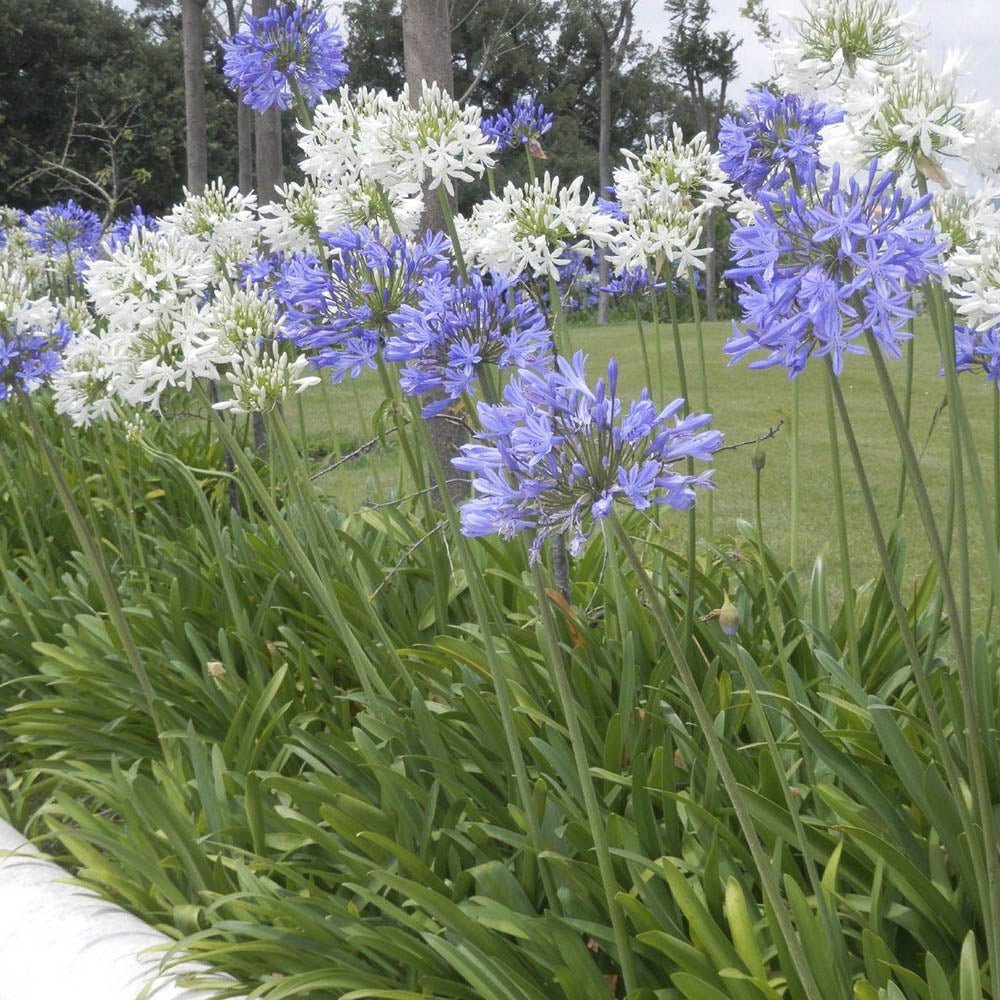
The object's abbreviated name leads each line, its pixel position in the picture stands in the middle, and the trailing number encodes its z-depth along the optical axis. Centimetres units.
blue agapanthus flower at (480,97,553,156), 421
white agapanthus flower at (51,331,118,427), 400
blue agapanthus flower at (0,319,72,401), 380
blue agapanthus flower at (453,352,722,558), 160
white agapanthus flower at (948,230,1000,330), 207
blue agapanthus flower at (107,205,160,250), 430
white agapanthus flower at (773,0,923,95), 207
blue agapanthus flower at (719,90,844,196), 280
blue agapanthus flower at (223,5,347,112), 367
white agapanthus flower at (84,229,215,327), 315
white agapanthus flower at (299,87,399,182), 330
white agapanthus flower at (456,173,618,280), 291
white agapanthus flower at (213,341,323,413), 289
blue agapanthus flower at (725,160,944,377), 160
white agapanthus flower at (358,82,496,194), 299
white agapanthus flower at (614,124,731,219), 330
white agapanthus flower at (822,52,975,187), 182
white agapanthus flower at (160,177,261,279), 434
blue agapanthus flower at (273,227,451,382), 270
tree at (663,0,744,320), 2723
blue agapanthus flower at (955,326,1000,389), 279
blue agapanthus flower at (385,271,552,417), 231
